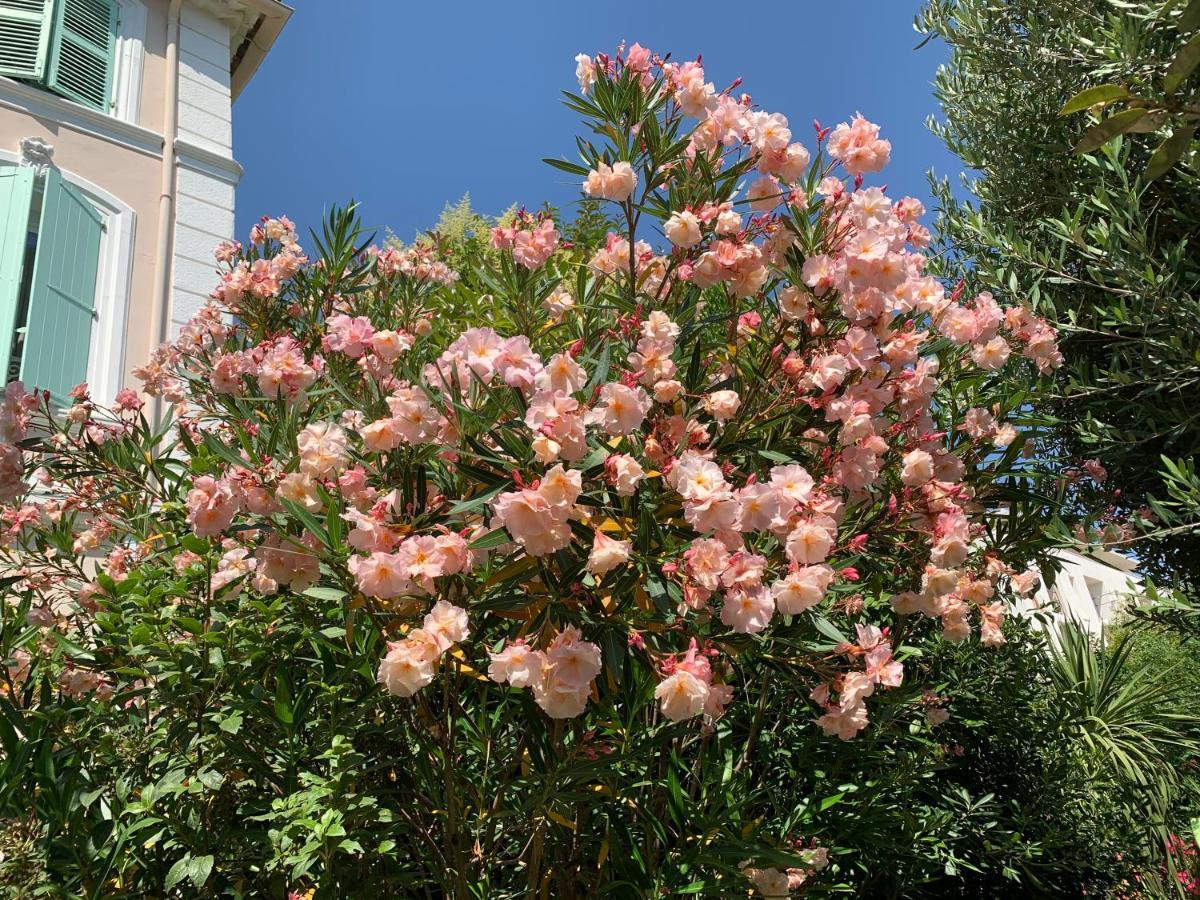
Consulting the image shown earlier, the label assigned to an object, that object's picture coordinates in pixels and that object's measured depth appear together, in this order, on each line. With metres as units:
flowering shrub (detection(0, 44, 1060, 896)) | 1.70
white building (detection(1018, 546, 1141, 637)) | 18.35
